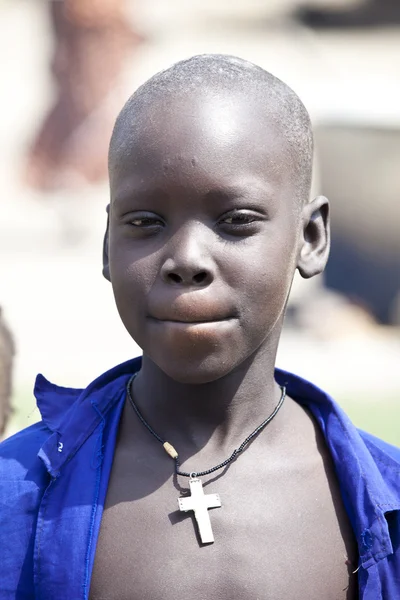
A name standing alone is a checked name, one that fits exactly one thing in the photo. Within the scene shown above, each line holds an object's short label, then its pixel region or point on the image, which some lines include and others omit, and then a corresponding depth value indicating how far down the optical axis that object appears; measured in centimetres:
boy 326
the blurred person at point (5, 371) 604
